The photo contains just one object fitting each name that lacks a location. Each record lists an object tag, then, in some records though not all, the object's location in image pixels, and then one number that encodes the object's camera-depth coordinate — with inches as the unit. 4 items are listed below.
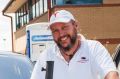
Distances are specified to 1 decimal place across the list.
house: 853.1
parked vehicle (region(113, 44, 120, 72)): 280.5
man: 140.4
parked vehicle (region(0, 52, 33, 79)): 240.5
